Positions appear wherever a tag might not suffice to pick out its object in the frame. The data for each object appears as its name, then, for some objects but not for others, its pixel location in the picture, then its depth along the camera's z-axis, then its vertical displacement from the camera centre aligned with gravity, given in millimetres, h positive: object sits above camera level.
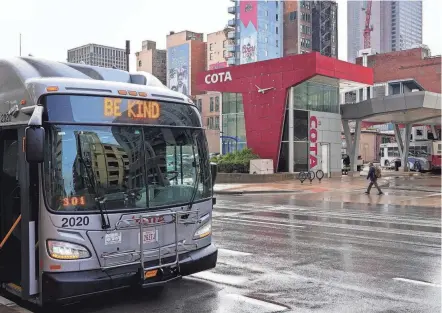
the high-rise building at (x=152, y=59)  146500 +28137
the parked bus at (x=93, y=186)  5543 -358
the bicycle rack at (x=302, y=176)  30922 -1297
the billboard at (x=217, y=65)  126225 +22840
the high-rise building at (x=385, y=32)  195250 +47789
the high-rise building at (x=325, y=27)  140000 +35983
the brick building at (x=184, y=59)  123312 +24379
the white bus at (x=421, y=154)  46781 +35
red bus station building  33625 +3475
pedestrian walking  24281 -1029
